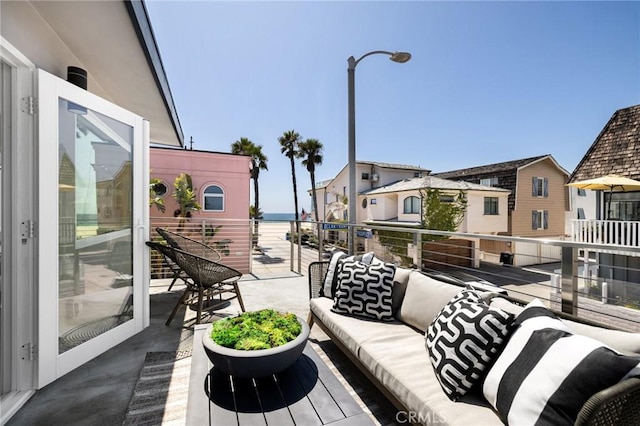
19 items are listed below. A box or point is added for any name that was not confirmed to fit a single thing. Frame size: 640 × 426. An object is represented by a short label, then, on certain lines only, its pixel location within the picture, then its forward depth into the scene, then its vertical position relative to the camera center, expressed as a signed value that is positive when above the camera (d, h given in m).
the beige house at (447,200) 14.67 +0.60
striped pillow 0.93 -0.58
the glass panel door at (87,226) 2.04 -0.10
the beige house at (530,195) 16.28 +1.11
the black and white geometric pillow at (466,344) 1.33 -0.65
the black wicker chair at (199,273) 2.93 -0.64
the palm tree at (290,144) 20.80 +5.18
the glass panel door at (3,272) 1.90 -0.40
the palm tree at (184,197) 8.53 +0.52
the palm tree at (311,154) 20.93 +4.45
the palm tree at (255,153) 18.12 +4.01
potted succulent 1.26 -0.62
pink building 9.06 +1.03
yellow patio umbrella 7.38 +0.80
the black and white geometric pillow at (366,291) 2.25 -0.63
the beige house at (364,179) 20.09 +2.58
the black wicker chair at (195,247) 4.09 -0.50
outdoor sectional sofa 0.87 -0.83
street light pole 4.07 +1.47
